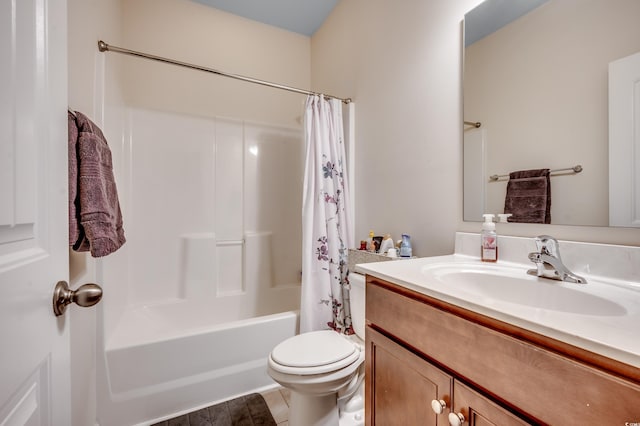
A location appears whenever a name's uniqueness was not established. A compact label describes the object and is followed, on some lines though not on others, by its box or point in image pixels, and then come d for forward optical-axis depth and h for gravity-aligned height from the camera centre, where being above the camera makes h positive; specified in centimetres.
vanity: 42 -25
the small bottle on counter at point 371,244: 154 -18
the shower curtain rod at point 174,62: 135 +82
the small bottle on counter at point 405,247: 131 -17
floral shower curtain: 167 -11
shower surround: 138 -39
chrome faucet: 76 -15
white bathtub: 131 -80
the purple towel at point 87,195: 86 +5
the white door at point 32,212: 38 +0
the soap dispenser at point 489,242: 102 -11
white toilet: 106 -64
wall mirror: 82 +40
